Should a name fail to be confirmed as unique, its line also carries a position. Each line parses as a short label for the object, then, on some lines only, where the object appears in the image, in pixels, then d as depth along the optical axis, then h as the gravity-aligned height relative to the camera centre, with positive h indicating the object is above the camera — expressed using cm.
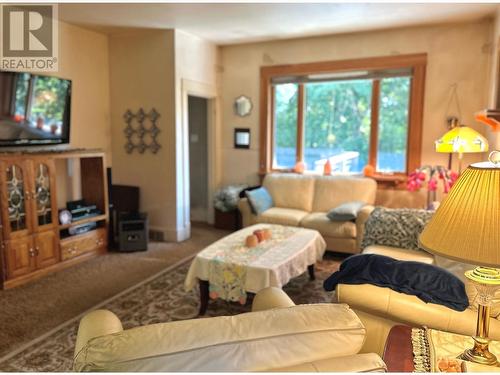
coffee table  295 -95
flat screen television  381 +34
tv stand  363 -74
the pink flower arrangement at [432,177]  435 -35
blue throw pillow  495 -71
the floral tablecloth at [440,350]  132 -74
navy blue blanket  182 -64
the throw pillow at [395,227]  342 -72
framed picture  599 +10
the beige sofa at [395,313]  178 -78
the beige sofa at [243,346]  104 -55
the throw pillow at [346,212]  437 -74
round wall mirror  593 +58
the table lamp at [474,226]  109 -23
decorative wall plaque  527 +17
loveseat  444 -75
